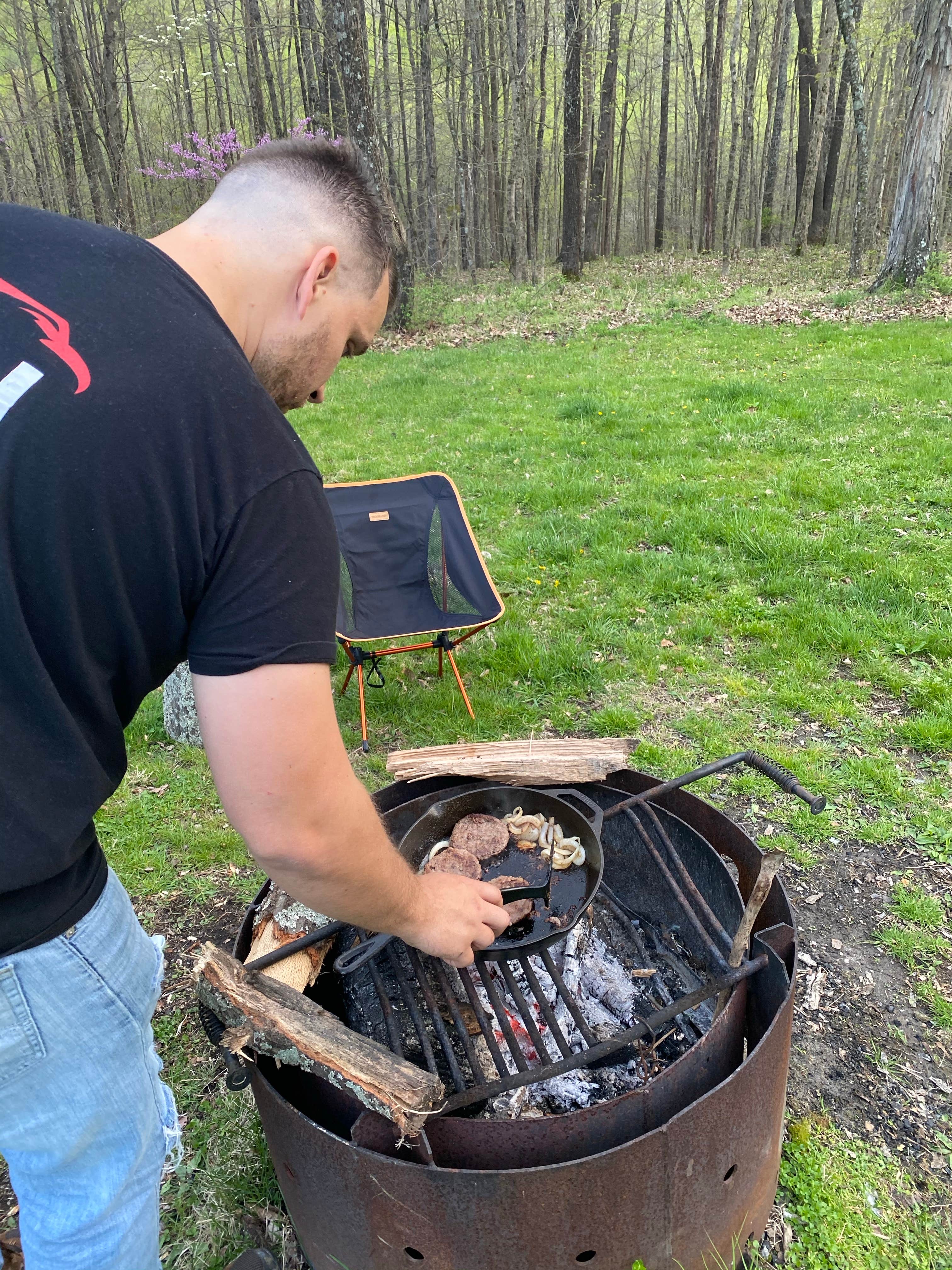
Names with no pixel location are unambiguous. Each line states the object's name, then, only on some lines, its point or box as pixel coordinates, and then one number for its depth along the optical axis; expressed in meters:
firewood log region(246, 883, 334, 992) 1.82
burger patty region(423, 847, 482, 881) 2.01
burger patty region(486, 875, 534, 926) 1.88
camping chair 3.80
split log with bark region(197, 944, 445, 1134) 1.37
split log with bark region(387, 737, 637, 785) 2.30
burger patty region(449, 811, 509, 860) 2.13
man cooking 0.98
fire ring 1.40
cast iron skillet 1.68
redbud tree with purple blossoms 12.65
